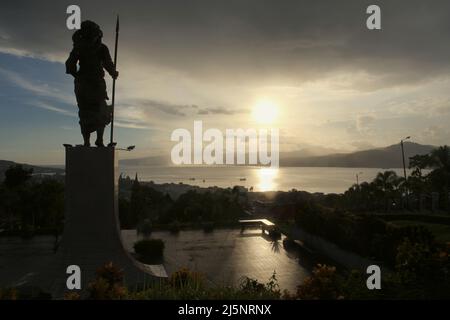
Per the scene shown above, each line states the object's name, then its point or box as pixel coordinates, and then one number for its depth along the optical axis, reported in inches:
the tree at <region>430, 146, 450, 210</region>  1317.7
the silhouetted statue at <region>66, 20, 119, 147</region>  393.1
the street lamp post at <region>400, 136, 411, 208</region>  1251.6
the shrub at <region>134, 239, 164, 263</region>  639.1
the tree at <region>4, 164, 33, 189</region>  1125.7
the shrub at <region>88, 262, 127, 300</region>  213.3
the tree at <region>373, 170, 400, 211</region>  1320.1
